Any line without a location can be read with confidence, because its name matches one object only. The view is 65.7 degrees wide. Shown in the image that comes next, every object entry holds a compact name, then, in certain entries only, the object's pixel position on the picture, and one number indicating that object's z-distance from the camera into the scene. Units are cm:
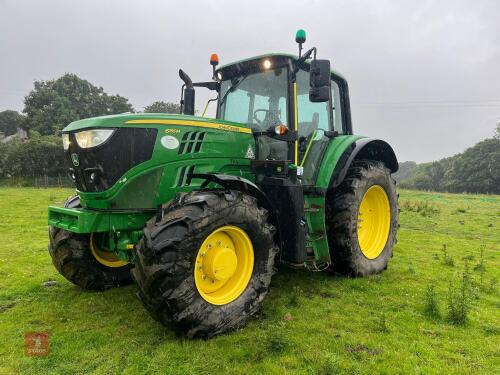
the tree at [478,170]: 4684
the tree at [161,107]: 5281
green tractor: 325
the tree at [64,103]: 4128
